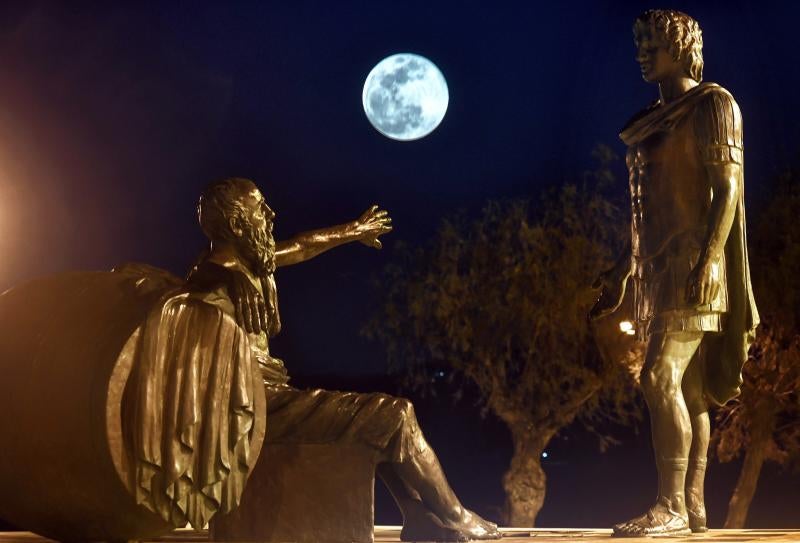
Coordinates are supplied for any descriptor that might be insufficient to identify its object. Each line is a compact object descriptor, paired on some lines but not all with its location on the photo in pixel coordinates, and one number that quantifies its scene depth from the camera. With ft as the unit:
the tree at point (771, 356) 82.89
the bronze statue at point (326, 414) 22.00
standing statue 24.03
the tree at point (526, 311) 91.86
